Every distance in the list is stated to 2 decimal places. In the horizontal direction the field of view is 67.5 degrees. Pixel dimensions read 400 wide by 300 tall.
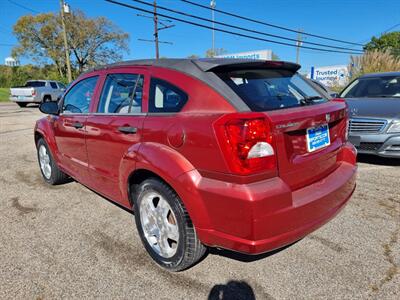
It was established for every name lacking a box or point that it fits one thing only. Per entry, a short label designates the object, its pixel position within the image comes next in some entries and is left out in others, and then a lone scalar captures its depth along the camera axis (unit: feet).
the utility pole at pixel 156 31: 90.13
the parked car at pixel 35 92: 63.26
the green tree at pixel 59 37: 137.28
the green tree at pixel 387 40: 202.37
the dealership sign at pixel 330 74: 84.42
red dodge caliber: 6.06
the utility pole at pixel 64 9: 72.95
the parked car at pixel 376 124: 14.87
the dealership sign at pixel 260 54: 80.58
